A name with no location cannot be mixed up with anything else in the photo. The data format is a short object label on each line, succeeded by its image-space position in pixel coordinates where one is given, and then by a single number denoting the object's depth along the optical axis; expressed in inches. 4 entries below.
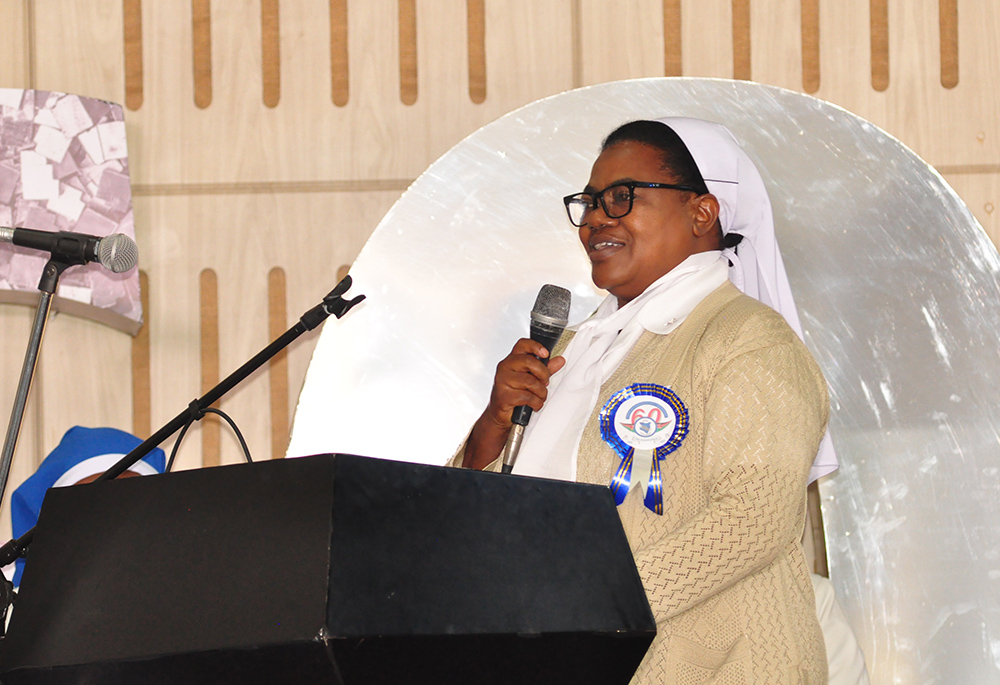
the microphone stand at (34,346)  169.6
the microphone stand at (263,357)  166.3
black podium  137.4
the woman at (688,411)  165.7
